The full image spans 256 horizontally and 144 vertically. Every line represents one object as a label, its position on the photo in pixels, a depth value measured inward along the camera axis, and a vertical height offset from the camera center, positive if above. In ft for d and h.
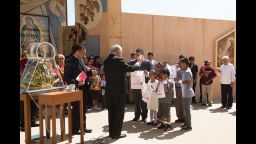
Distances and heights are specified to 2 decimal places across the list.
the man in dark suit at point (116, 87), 22.50 -1.09
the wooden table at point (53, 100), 17.76 -1.56
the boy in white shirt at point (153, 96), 26.73 -2.07
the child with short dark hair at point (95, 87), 36.11 -1.72
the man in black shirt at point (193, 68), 40.81 +0.30
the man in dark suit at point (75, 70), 22.74 +0.10
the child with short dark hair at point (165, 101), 25.99 -2.37
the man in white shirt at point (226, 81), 37.33 -1.23
